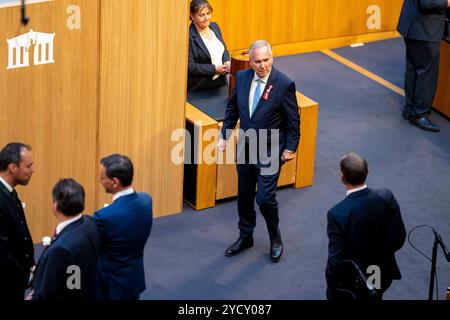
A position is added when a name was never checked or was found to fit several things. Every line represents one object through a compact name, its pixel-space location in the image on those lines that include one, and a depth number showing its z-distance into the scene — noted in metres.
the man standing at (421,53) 18.66
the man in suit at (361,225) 11.37
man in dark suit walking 14.14
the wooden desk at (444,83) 19.73
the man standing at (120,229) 10.92
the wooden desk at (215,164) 15.95
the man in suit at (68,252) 10.30
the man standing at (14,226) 11.19
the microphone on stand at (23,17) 13.38
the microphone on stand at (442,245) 11.42
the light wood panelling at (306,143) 16.72
